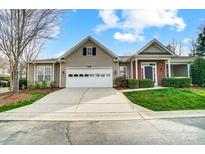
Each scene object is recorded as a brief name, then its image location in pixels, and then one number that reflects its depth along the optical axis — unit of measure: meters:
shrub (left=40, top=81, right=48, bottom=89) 13.21
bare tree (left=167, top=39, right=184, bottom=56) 28.59
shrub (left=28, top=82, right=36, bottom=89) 13.19
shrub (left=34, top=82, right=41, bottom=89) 13.19
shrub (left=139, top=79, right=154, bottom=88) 11.94
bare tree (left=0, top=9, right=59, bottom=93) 10.25
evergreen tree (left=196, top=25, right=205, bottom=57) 20.33
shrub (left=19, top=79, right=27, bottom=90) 13.85
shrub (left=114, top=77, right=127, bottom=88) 12.51
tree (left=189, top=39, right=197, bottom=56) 23.63
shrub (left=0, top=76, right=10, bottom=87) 23.31
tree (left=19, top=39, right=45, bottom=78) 21.85
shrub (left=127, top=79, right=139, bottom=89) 11.74
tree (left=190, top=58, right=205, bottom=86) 12.54
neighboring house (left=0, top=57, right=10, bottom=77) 26.00
